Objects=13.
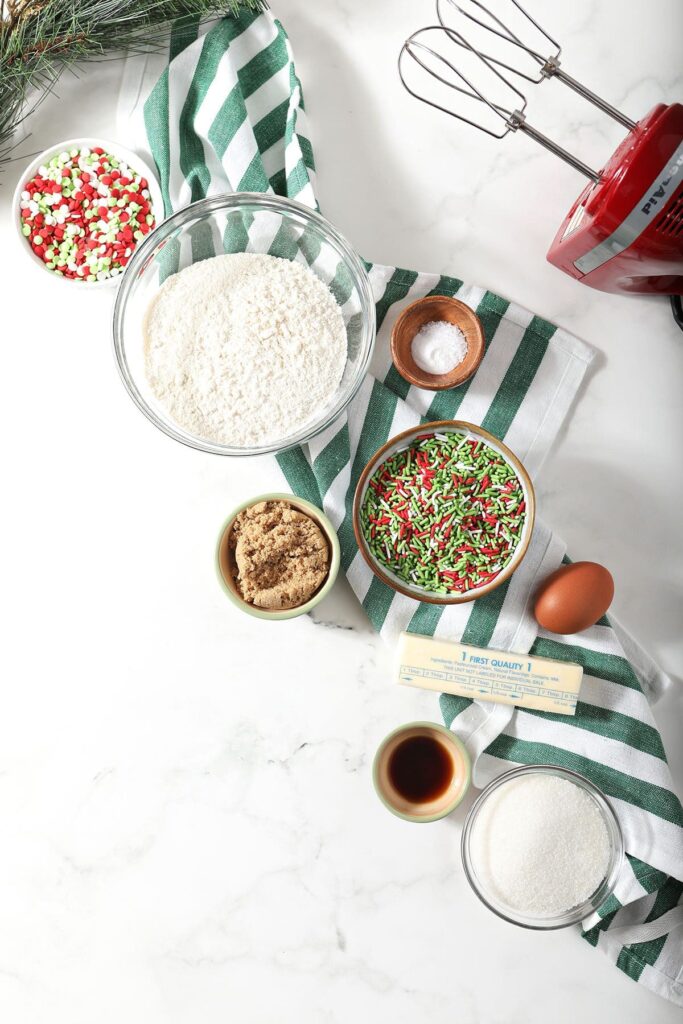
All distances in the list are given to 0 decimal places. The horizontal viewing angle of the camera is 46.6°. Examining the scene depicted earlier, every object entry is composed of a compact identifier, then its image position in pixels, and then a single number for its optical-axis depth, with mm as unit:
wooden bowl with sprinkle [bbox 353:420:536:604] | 1261
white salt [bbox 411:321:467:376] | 1282
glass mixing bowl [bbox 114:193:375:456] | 1264
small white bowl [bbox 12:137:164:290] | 1284
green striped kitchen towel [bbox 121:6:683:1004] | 1298
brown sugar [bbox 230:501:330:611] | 1231
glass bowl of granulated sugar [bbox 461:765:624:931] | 1264
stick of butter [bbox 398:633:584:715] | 1286
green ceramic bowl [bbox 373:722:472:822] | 1280
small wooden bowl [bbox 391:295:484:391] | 1271
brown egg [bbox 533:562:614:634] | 1238
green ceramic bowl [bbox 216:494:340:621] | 1229
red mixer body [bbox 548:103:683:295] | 1091
